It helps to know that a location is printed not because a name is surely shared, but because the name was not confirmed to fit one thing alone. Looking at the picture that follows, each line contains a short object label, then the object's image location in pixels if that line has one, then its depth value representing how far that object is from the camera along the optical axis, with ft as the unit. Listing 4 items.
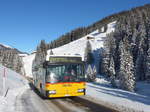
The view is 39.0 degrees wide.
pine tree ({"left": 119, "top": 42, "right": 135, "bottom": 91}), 150.00
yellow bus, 50.21
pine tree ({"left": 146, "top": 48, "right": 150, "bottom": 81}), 189.47
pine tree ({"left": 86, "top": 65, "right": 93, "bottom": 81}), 208.54
